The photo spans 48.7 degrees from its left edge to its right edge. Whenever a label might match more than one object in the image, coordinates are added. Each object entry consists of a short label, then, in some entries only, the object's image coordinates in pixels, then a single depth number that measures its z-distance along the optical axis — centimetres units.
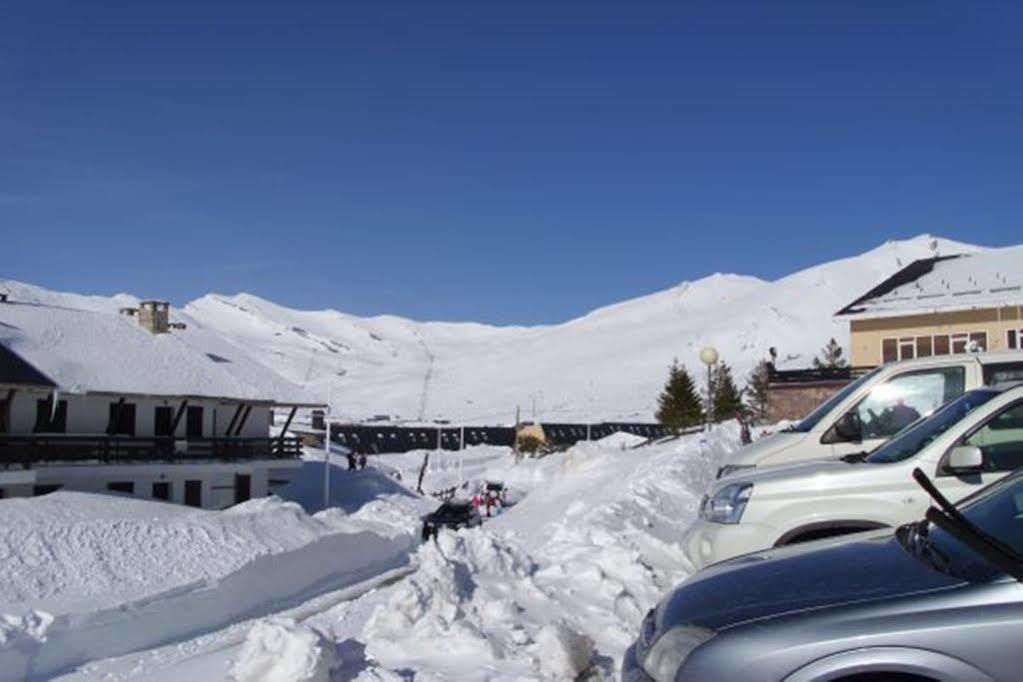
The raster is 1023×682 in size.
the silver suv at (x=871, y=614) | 407
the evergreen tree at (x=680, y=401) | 6097
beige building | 3769
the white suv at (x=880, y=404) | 1067
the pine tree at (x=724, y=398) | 5669
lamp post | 3214
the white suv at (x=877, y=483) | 762
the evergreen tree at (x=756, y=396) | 4196
